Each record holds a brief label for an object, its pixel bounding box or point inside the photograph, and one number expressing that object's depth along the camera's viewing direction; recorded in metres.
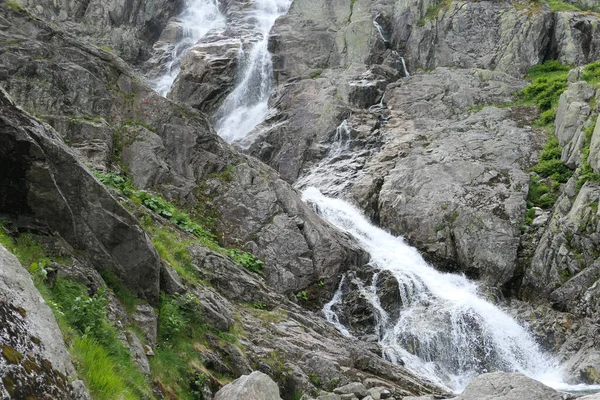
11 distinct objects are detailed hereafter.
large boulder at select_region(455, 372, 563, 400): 8.48
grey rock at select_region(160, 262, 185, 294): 9.46
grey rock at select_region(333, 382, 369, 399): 10.77
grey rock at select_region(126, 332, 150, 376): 6.74
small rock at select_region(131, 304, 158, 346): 7.91
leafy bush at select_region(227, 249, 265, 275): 17.58
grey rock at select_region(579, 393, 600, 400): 6.83
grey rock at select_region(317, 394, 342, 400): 9.60
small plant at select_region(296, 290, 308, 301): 18.83
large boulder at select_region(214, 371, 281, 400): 7.34
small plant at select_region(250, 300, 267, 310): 13.66
